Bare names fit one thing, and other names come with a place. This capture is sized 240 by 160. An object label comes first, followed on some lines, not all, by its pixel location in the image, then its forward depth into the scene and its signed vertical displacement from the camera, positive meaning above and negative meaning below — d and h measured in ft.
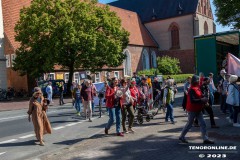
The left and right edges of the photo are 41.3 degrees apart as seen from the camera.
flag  34.53 +1.21
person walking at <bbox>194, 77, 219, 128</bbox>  33.76 -1.81
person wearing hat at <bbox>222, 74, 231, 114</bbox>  40.50 -1.54
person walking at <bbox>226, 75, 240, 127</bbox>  33.32 -2.21
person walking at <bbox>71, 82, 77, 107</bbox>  54.40 -0.86
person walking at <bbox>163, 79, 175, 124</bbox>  37.47 -2.37
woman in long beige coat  30.58 -3.16
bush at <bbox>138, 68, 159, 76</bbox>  148.31 +3.14
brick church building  167.94 +28.49
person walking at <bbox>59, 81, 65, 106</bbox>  72.29 -2.94
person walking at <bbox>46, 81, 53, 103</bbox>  74.28 -2.14
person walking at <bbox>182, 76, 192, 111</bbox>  39.12 -1.26
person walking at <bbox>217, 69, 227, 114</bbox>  42.98 -2.21
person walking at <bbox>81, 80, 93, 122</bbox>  43.93 -1.99
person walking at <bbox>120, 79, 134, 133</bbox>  32.53 -2.45
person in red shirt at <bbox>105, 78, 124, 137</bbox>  32.04 -2.45
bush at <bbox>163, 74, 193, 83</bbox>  155.88 +0.29
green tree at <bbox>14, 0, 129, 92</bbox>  92.79 +13.25
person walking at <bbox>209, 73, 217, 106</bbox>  45.07 -1.39
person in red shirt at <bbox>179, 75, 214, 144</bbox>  25.85 -2.27
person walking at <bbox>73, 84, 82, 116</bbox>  52.38 -3.15
